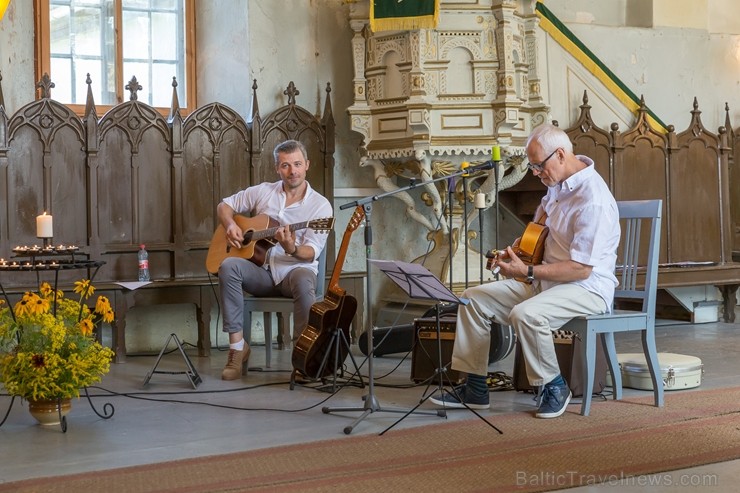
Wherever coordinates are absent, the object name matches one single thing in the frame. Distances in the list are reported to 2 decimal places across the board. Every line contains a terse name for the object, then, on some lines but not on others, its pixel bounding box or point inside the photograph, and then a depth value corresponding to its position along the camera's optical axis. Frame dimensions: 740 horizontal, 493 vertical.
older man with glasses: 4.59
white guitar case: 5.30
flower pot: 4.55
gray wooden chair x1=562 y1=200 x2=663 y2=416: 4.65
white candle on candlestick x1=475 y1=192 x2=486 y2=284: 6.01
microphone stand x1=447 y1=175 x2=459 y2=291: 5.33
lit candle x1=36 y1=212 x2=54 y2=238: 5.48
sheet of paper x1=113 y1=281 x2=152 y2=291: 6.58
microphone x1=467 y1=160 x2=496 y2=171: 4.75
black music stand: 4.39
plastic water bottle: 6.94
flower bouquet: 4.43
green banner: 7.28
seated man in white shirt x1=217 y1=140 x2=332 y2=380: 5.85
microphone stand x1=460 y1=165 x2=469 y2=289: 4.89
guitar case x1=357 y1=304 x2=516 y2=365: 5.93
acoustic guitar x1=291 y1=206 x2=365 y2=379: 5.36
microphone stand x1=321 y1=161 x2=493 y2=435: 4.43
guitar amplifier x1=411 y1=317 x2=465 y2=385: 5.59
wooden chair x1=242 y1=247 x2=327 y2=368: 5.98
